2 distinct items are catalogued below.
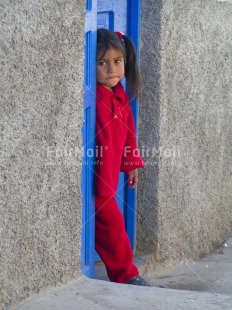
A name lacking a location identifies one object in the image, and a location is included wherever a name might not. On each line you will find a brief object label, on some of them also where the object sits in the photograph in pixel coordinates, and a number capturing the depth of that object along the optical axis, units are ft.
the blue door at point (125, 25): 14.70
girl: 13.43
